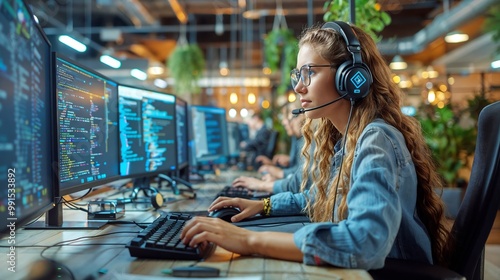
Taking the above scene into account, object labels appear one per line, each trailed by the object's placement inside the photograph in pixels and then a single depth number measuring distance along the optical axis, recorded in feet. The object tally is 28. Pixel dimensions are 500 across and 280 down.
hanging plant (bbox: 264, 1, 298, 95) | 20.89
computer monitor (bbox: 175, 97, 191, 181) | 9.48
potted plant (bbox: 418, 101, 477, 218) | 18.18
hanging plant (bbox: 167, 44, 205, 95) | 25.86
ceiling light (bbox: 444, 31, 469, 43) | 29.41
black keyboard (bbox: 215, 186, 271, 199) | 7.18
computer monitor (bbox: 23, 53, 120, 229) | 4.53
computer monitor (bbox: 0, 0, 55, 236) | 2.83
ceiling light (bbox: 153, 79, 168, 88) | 48.84
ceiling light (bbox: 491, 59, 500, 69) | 21.95
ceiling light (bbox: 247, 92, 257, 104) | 48.65
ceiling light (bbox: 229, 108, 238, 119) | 47.74
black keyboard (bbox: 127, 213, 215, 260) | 3.53
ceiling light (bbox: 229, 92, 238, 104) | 45.78
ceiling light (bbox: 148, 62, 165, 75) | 41.94
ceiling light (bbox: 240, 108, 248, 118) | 48.82
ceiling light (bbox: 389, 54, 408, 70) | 33.91
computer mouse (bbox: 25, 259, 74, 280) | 3.21
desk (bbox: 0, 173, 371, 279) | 3.21
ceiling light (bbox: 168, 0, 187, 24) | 29.53
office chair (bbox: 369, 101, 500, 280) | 4.23
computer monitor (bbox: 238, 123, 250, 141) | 27.96
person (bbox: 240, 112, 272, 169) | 21.66
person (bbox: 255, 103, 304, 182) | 12.39
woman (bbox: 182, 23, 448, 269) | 3.34
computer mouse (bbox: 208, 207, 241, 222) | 5.22
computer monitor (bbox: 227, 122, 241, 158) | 17.80
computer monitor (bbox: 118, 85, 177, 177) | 6.72
